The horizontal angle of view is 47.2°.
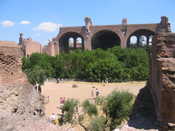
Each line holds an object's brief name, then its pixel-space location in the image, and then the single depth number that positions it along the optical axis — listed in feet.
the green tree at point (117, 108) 29.89
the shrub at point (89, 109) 34.27
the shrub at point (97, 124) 27.86
